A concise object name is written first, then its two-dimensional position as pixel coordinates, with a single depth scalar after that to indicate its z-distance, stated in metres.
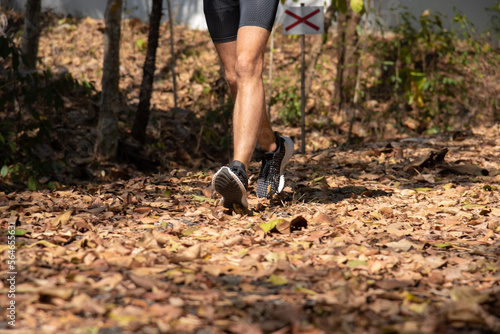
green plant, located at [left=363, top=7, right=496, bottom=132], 9.91
